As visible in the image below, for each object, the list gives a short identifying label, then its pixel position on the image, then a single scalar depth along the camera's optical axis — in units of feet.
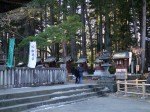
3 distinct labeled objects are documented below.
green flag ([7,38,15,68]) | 34.91
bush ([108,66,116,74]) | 66.46
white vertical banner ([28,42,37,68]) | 38.69
